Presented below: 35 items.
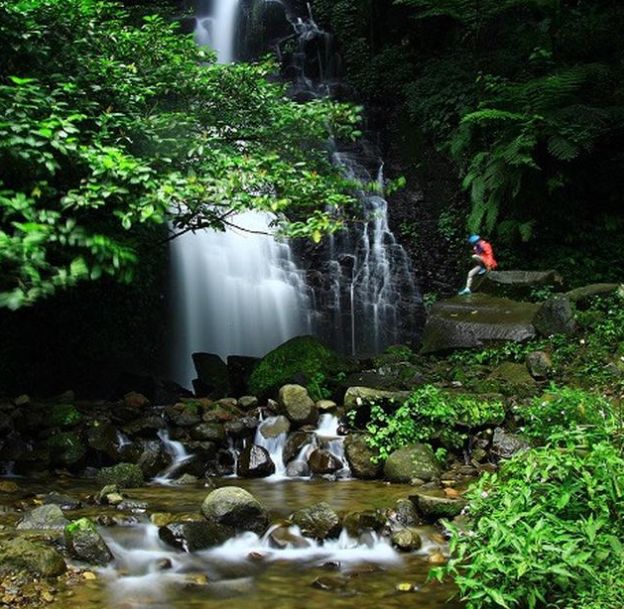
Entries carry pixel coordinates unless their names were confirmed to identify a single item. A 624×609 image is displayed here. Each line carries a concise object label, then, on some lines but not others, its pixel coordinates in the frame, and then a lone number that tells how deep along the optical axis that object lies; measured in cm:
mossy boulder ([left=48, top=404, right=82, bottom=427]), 799
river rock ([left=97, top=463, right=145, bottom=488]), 714
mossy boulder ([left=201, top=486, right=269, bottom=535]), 555
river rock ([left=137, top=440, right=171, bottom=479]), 760
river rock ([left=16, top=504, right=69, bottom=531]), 529
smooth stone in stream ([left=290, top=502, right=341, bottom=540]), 547
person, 1230
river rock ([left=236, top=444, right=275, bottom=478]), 772
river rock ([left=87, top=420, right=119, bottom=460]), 777
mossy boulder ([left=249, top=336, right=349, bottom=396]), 934
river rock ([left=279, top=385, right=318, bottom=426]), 844
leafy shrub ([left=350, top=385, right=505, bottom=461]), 768
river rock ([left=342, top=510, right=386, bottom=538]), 550
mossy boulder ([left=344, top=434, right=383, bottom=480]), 748
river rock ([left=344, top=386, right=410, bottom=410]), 817
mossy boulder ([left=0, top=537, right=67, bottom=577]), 439
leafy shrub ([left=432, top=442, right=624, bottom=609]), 342
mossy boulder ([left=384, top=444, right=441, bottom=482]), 719
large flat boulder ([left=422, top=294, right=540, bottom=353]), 1000
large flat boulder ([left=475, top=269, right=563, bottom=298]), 1144
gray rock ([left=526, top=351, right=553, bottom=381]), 880
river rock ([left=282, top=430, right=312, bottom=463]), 797
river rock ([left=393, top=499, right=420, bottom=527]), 572
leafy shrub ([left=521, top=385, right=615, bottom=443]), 514
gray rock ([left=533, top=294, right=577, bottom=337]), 967
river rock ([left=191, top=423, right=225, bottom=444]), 822
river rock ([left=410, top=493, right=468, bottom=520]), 568
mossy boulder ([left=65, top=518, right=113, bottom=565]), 486
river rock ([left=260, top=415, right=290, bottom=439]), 831
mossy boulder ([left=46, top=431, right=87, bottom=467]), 757
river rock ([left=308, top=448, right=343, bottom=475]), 769
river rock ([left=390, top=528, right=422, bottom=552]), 527
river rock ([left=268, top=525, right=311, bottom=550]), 542
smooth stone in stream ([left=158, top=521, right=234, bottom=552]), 525
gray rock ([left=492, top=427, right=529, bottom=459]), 748
